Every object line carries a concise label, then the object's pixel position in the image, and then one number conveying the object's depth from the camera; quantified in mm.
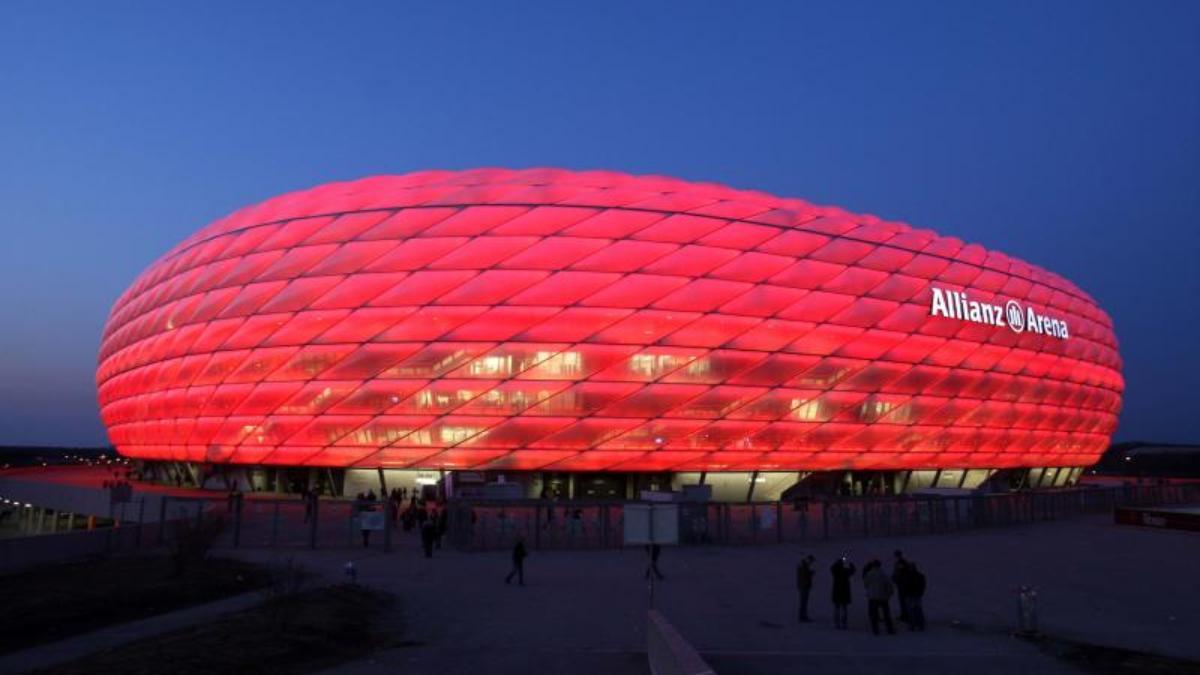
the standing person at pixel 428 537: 23000
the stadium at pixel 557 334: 40156
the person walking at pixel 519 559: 18312
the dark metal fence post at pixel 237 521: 24609
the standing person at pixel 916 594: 14078
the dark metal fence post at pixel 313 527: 23859
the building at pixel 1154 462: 101438
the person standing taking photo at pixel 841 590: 14273
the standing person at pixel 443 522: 25091
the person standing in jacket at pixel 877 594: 13758
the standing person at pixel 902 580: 14164
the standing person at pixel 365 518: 24531
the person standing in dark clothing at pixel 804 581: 14492
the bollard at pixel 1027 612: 13312
